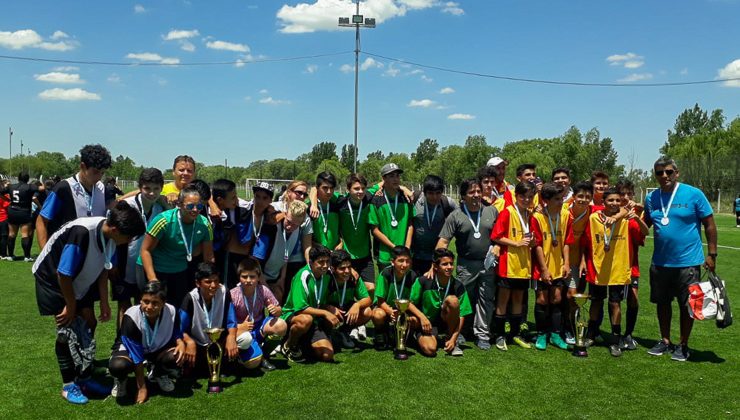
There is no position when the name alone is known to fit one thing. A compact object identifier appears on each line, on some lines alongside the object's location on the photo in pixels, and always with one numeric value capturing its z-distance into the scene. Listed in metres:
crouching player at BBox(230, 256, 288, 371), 4.73
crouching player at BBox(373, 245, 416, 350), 5.43
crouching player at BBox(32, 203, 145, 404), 3.80
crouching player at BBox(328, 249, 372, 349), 5.24
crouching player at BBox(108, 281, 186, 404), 4.07
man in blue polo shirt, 5.23
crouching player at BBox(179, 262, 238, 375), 4.39
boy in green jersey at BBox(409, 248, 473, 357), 5.32
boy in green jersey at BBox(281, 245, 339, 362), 5.11
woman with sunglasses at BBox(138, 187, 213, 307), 4.37
